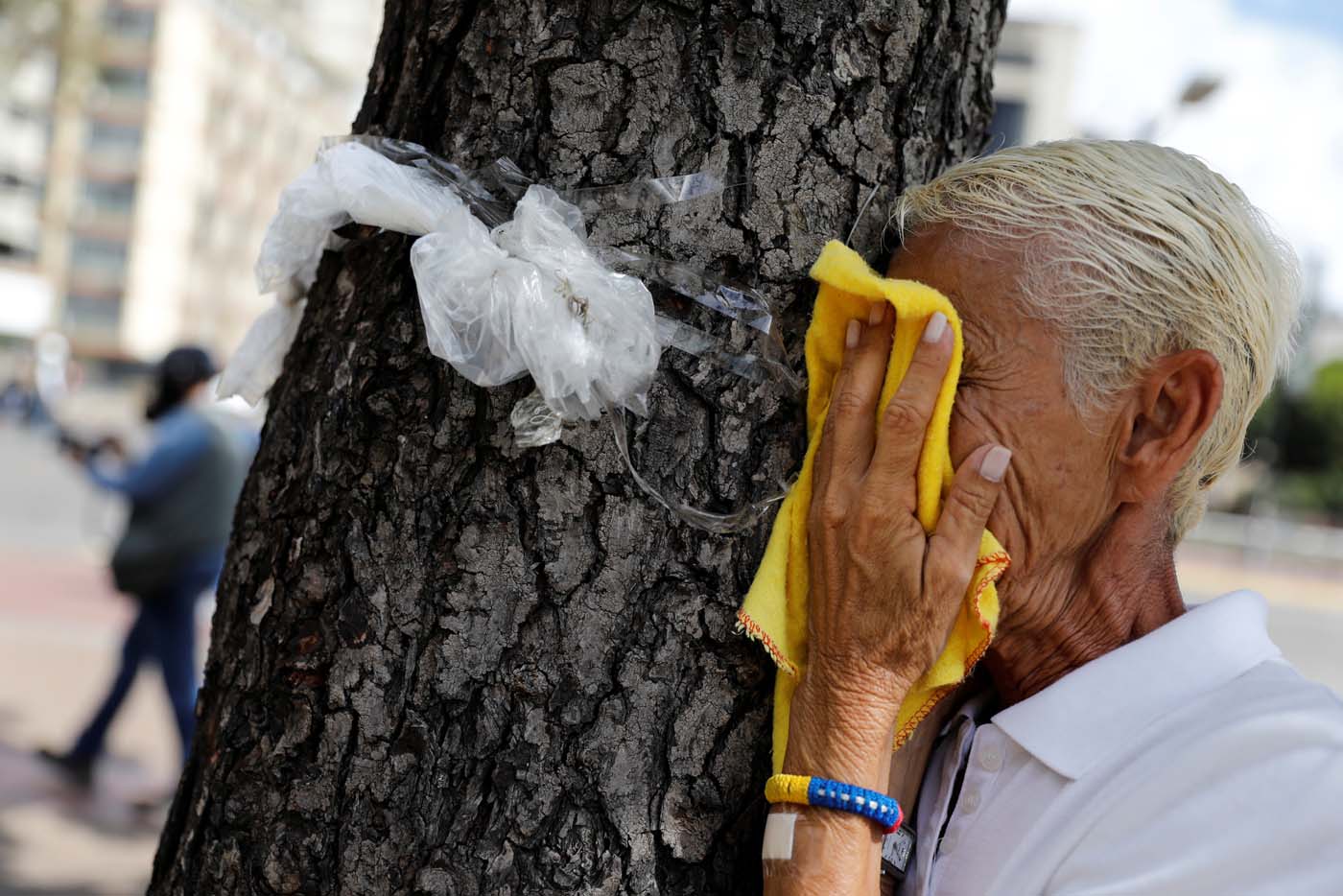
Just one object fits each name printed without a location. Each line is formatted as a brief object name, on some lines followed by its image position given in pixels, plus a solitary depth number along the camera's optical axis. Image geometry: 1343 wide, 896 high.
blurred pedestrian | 5.43
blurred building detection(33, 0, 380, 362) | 43.76
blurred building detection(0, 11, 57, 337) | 44.11
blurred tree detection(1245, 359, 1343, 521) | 32.98
